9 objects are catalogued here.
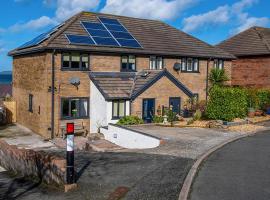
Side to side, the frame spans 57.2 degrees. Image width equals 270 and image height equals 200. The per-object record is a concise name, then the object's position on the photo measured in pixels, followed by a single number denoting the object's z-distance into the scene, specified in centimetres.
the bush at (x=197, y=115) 1670
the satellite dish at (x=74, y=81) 1601
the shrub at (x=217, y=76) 2059
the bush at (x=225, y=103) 1568
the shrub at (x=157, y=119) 1672
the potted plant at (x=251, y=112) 1761
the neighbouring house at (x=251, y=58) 2318
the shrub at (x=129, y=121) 1557
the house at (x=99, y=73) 1585
